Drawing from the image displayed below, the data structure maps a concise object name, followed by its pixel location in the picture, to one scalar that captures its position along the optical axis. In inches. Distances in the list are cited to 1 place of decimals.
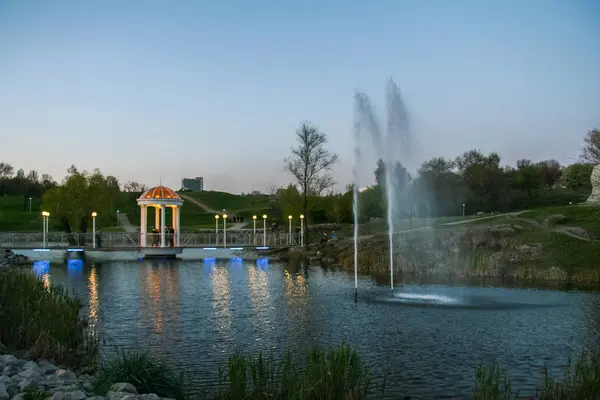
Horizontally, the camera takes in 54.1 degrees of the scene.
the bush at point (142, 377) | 343.3
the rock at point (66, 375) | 355.6
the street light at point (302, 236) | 1908.2
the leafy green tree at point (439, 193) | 2459.4
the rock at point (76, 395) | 302.2
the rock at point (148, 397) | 304.6
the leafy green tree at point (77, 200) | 2001.7
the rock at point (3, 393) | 299.7
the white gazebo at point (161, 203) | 1731.1
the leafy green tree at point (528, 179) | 2844.5
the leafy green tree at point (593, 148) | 2165.8
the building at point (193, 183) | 5914.4
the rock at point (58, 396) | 297.6
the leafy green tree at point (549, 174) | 3253.0
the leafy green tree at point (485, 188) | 2635.3
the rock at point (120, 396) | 297.4
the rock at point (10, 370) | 365.4
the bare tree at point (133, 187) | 4461.4
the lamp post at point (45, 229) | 1679.4
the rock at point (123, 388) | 318.7
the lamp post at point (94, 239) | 1699.1
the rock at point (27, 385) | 318.0
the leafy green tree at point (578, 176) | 2888.8
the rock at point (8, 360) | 388.2
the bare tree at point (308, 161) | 1872.5
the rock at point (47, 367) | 383.2
